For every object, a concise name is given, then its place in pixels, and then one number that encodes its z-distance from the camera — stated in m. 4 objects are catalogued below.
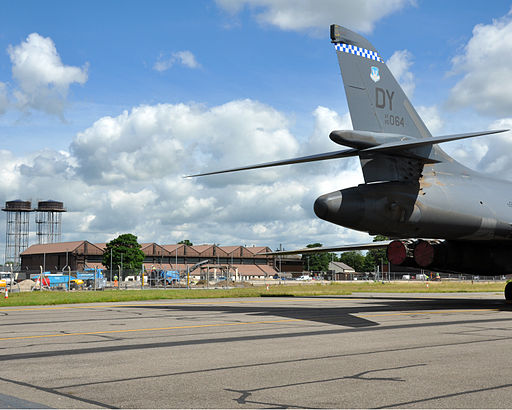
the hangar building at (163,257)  116.75
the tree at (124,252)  111.69
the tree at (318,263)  175.18
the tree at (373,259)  169.11
